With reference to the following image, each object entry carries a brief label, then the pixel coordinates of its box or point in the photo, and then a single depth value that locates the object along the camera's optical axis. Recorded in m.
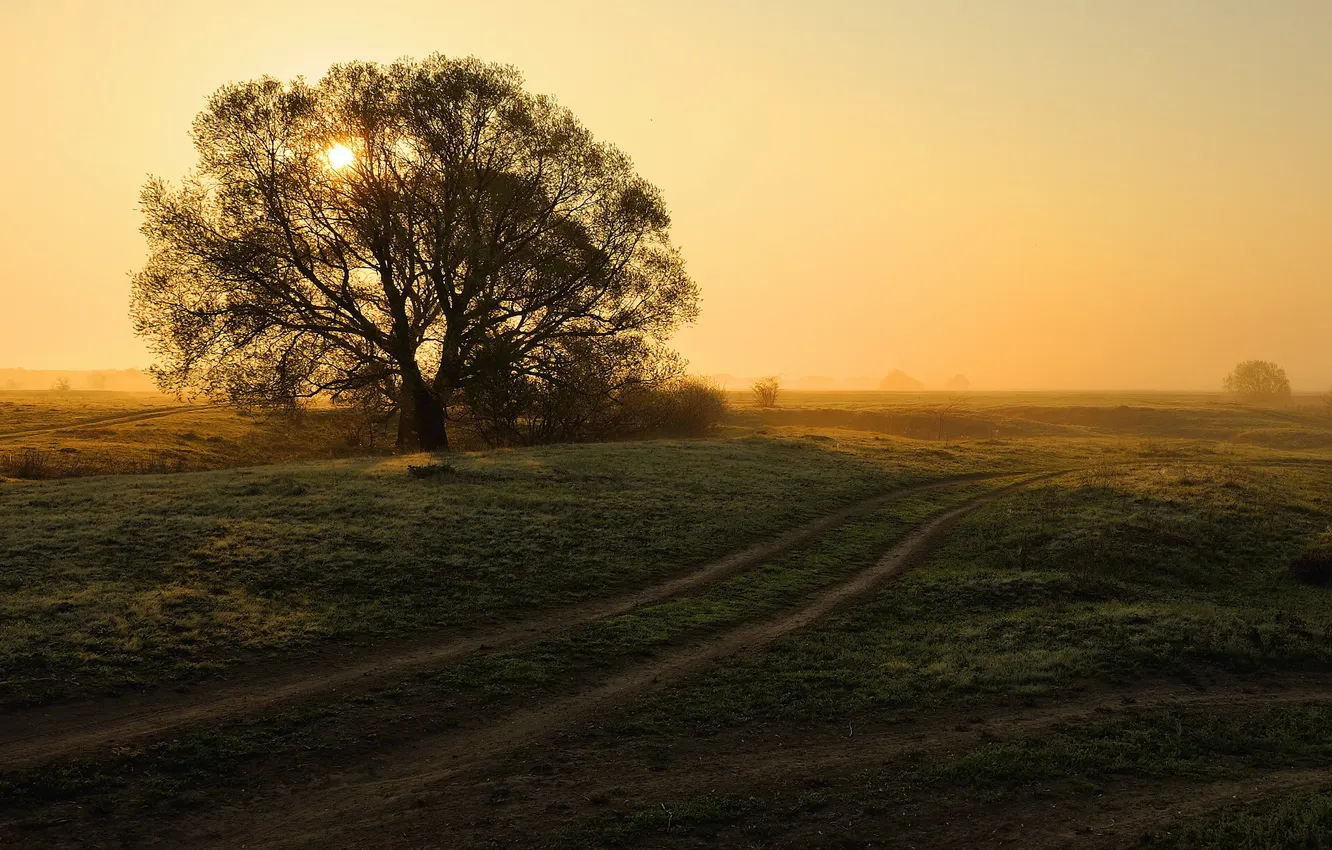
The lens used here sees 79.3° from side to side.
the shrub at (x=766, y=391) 95.31
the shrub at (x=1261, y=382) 142.88
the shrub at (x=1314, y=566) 23.75
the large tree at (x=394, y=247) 37.41
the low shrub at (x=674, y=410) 56.59
